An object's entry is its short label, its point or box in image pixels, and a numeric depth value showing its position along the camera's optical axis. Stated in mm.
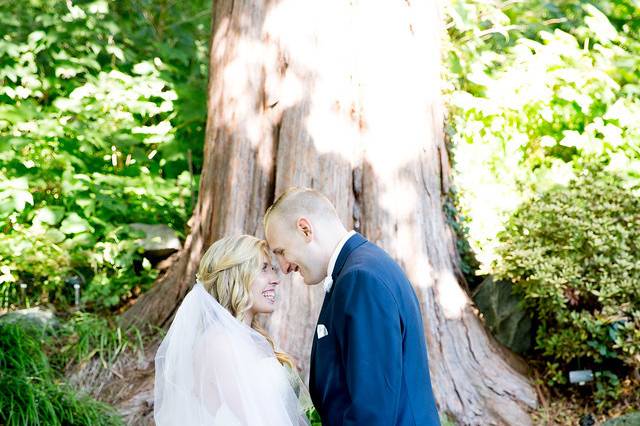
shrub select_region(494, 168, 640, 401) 5625
